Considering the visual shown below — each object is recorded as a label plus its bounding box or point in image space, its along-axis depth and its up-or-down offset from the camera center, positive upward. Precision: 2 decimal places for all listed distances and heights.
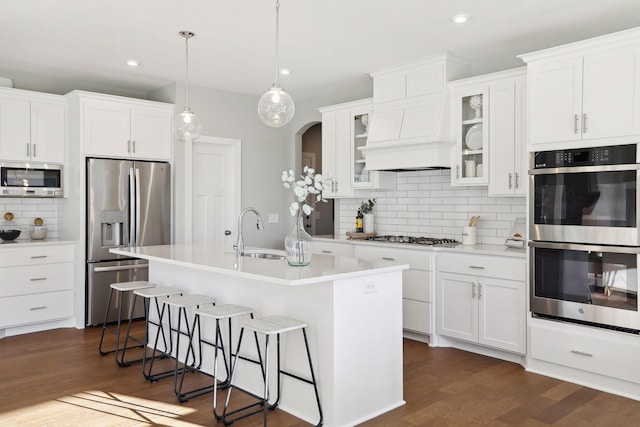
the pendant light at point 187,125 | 4.23 +0.69
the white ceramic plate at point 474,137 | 4.74 +0.67
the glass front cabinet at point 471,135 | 4.62 +0.68
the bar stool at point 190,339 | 3.47 -0.97
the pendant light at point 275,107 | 3.26 +0.65
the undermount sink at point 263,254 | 4.05 -0.34
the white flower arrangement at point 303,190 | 3.08 +0.12
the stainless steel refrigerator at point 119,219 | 5.38 -0.10
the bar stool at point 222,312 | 3.14 -0.64
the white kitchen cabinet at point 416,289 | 4.70 -0.72
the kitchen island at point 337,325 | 2.95 -0.68
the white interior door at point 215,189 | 6.25 +0.26
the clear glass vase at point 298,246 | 3.17 -0.22
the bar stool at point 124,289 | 4.15 -0.63
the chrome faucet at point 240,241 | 3.76 -0.23
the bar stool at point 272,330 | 2.88 -0.66
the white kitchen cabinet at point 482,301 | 4.12 -0.75
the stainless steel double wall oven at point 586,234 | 3.46 -0.17
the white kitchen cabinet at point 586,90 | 3.45 +0.84
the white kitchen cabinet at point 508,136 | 4.34 +0.63
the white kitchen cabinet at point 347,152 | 5.68 +0.66
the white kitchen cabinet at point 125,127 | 5.39 +0.89
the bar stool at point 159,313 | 3.92 -0.84
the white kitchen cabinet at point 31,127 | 5.12 +0.84
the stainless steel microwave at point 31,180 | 5.15 +0.31
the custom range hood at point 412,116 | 4.84 +0.92
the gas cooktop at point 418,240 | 4.87 -0.29
